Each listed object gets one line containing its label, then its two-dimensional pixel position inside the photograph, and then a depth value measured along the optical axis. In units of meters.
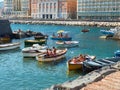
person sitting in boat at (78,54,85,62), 41.03
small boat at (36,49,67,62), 46.09
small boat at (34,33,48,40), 79.39
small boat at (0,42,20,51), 59.51
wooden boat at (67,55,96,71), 39.59
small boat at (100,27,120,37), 87.74
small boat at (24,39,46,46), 69.31
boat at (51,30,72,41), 78.94
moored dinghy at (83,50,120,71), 37.94
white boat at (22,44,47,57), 51.09
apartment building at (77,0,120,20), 179.12
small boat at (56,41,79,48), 67.11
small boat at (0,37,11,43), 71.64
